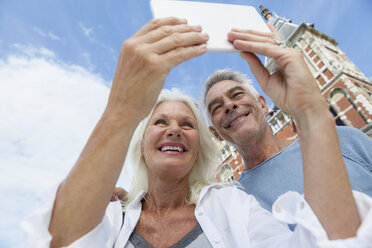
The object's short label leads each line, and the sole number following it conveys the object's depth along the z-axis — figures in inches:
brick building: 356.1
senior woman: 11.9
